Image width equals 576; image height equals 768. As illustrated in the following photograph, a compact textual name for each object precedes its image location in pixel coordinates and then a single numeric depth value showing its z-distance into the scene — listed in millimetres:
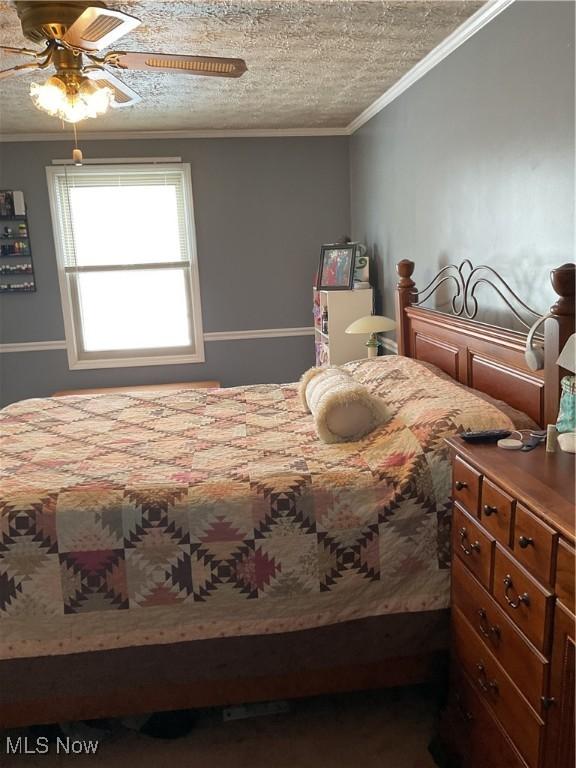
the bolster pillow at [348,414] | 2160
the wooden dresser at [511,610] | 1177
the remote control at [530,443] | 1574
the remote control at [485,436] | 1665
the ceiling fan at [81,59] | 1848
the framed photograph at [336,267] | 4207
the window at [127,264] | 4641
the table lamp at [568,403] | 1488
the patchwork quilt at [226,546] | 1731
